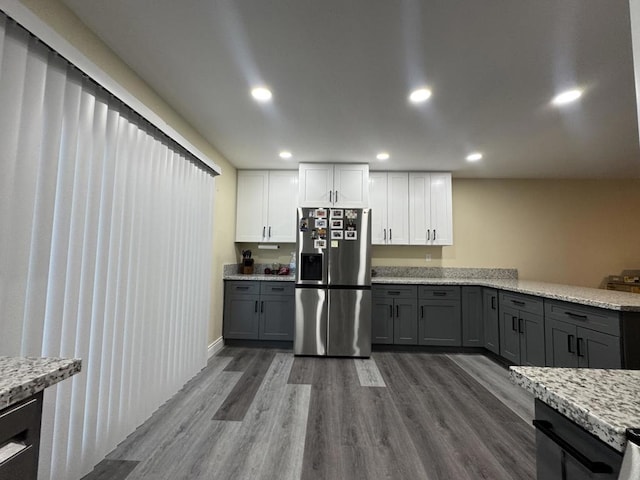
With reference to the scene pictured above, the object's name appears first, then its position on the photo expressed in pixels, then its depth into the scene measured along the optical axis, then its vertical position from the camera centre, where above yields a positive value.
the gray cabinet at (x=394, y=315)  3.93 -0.68
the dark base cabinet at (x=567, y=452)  0.60 -0.41
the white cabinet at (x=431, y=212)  4.30 +0.72
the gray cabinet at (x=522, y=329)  2.92 -0.66
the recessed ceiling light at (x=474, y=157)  3.64 +1.31
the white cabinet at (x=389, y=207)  4.30 +0.78
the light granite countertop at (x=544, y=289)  2.20 -0.24
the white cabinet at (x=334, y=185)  4.07 +1.02
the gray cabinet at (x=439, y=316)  3.91 -0.68
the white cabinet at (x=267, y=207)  4.36 +0.75
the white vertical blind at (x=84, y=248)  1.28 +0.05
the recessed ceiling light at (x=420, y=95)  2.28 +1.29
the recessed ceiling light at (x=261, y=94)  2.30 +1.28
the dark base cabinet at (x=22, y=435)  0.64 -0.40
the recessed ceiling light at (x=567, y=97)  2.27 +1.29
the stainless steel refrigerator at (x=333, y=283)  3.69 -0.26
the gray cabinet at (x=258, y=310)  3.98 -0.67
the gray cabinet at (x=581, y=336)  2.15 -0.55
